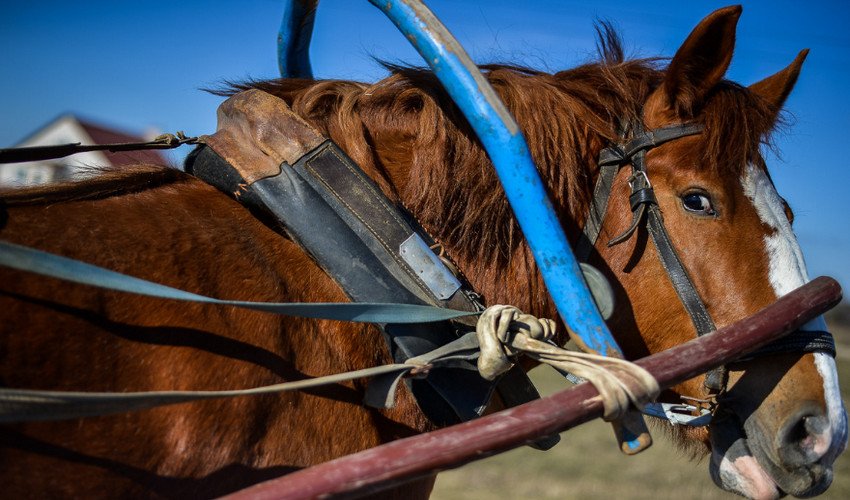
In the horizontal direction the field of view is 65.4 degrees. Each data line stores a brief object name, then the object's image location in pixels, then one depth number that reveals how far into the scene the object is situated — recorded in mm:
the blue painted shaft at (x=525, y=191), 1536
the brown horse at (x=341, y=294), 1276
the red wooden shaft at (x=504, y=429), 1090
